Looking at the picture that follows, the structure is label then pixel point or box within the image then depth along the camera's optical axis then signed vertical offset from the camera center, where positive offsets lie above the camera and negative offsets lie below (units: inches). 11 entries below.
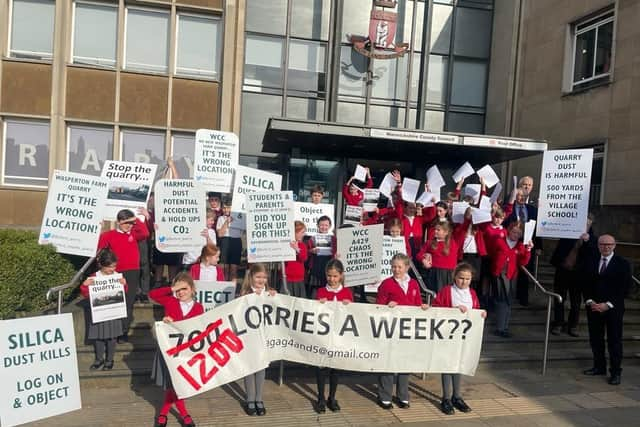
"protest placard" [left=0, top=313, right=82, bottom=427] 142.9 -58.8
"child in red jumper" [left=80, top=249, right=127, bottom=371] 239.0 -75.7
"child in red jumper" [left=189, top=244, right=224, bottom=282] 246.2 -41.8
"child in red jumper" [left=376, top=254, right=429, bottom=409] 228.1 -48.0
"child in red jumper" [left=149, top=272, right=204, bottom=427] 198.1 -53.3
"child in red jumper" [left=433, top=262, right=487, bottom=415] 229.5 -48.1
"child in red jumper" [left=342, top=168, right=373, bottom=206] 374.9 -2.8
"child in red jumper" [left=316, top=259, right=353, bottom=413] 224.7 -48.1
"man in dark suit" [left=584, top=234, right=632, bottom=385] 276.5 -51.4
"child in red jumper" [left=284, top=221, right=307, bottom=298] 278.4 -47.5
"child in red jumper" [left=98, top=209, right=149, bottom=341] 266.1 -38.2
